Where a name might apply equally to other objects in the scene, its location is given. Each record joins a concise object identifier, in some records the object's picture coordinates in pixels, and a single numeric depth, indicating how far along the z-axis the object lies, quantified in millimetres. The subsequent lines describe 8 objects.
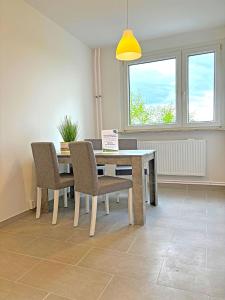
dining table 2551
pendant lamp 2508
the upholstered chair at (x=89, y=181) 2307
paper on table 2979
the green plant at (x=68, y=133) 3307
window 3964
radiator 3961
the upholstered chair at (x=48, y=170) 2637
